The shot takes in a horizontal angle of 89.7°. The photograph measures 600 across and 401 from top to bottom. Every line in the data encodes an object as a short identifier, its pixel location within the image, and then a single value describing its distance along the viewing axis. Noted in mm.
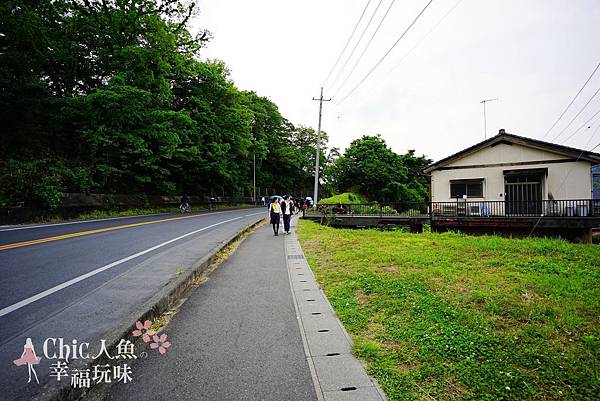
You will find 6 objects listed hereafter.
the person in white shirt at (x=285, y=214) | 12867
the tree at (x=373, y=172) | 32500
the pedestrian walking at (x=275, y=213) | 12866
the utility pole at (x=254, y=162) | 39019
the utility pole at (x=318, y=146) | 23938
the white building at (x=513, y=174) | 17016
